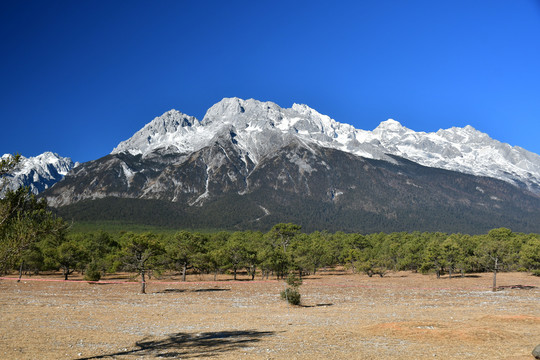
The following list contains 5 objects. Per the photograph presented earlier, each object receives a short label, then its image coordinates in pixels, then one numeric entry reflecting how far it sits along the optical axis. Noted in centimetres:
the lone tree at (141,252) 5921
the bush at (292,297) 4444
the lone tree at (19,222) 2056
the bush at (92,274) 7845
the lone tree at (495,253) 6047
